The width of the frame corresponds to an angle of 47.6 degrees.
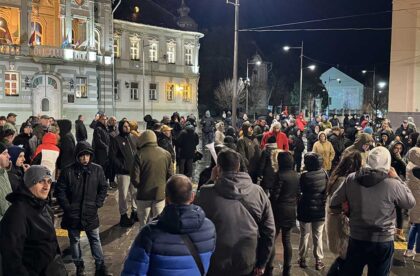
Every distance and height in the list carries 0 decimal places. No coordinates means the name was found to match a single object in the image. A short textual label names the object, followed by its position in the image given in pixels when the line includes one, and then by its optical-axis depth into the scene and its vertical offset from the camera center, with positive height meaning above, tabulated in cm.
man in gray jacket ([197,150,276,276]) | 412 -98
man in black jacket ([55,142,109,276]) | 637 -118
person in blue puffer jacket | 313 -92
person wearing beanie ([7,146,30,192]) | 658 -76
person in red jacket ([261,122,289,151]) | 1211 -72
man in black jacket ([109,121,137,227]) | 934 -114
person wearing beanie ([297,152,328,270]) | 670 -128
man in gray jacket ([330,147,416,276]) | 481 -104
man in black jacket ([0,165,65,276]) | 376 -103
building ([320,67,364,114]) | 9975 +405
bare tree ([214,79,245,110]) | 5991 +169
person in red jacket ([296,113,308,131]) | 1856 -59
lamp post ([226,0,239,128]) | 2059 +153
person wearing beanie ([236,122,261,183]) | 987 -95
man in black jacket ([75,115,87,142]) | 1245 -71
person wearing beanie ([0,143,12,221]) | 488 -82
